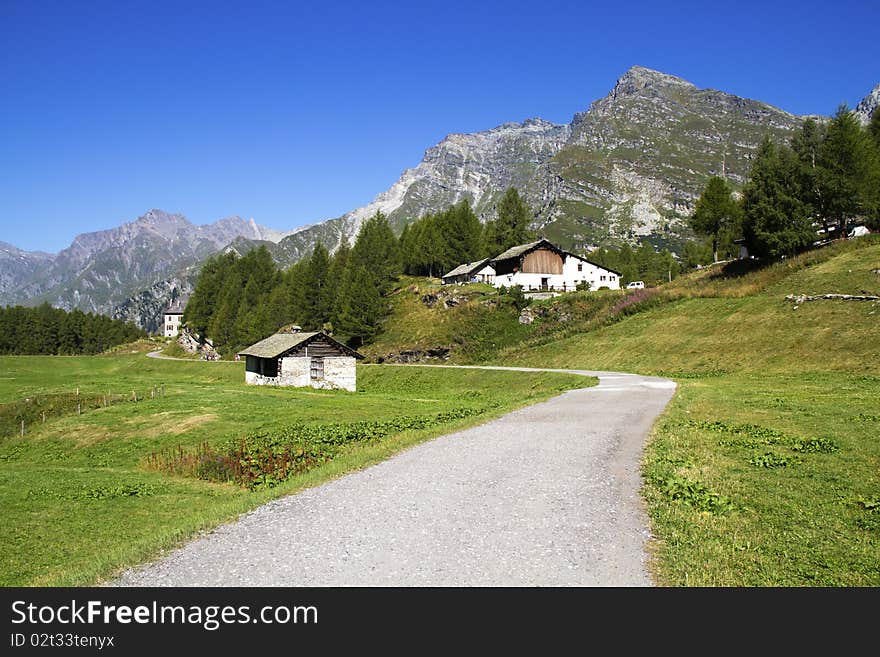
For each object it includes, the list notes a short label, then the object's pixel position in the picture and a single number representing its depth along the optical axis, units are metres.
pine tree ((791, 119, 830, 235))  58.12
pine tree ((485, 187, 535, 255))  112.88
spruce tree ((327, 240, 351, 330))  103.93
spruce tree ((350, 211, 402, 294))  104.00
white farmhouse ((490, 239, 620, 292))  90.69
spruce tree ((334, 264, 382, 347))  83.75
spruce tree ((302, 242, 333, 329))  104.31
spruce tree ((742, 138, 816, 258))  57.50
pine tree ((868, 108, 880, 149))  77.03
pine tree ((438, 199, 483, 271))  110.88
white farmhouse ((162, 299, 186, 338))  188.12
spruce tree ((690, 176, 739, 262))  81.19
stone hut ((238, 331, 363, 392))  57.25
